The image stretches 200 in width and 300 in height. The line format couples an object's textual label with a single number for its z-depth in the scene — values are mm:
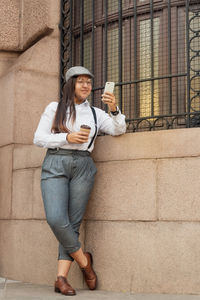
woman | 5062
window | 6000
